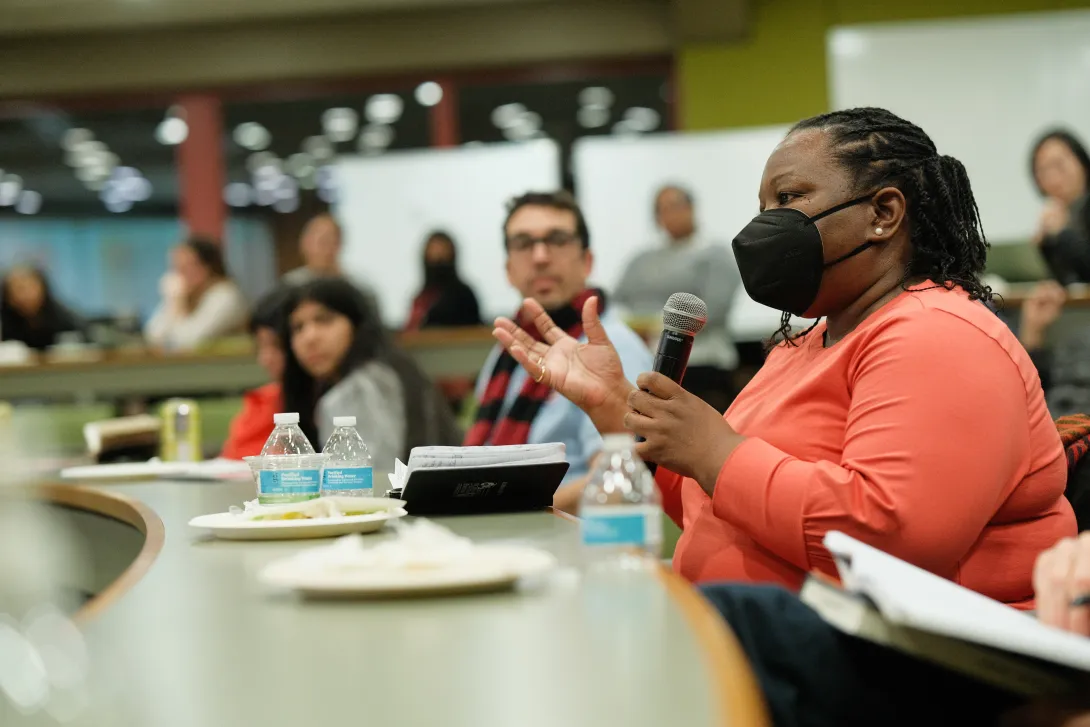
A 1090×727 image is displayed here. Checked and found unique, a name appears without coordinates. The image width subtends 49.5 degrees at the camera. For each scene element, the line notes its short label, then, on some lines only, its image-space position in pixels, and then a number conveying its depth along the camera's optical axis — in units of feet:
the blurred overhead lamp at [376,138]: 30.07
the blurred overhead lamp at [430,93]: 29.04
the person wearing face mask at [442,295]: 21.71
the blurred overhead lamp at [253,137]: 30.25
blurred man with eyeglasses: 9.76
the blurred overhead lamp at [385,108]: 29.50
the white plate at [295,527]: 5.35
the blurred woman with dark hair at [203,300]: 21.42
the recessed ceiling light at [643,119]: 29.14
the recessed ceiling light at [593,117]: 29.17
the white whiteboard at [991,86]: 26.86
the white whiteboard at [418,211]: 28.45
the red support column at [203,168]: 29.48
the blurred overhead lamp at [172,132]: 29.78
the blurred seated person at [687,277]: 20.80
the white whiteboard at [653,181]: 26.99
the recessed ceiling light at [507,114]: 29.50
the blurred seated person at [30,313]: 24.39
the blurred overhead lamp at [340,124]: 30.12
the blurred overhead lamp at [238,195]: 30.22
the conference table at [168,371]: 19.74
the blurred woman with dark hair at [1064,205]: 16.70
